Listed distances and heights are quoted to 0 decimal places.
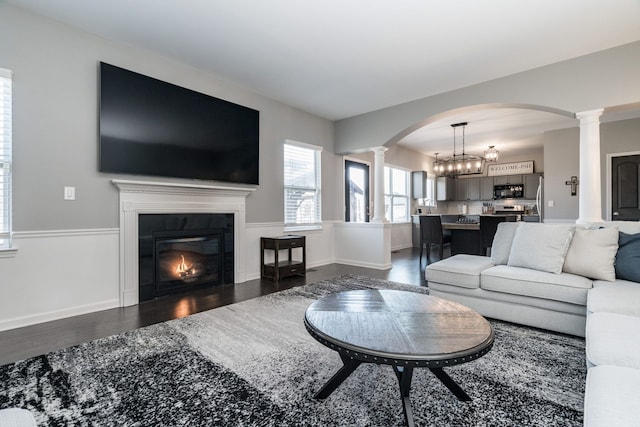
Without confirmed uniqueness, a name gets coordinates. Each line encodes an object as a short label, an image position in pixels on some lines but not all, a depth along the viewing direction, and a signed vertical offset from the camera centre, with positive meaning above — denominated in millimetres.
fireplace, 3260 +52
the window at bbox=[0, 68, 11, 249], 2621 +480
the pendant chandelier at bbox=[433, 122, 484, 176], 6262 +1002
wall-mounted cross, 5969 +558
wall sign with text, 8589 +1296
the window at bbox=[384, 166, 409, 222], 7836 +515
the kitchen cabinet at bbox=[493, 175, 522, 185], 8664 +965
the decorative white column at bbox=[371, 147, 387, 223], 5504 +492
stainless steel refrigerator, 6484 +182
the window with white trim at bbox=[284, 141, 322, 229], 5145 +514
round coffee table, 1255 -564
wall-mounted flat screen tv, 3131 +998
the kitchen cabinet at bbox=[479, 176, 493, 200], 9093 +760
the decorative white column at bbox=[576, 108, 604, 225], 3486 +495
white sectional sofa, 1891 -553
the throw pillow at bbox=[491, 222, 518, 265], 3125 -314
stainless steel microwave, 8609 +615
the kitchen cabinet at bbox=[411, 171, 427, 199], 8383 +810
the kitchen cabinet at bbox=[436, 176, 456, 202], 9367 +762
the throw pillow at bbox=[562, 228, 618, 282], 2486 -355
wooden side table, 4391 -726
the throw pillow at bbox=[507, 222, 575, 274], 2670 -313
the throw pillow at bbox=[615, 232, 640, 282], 2387 -373
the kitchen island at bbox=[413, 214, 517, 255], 5621 -473
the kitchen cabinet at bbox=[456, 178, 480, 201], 9391 +768
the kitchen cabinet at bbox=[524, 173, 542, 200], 8336 +769
